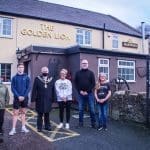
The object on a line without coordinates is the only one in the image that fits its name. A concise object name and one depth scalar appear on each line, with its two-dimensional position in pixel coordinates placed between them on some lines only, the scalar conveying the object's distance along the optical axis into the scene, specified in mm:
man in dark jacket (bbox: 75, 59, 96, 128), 5634
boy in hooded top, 4996
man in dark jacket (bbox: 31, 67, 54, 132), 5158
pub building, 9274
